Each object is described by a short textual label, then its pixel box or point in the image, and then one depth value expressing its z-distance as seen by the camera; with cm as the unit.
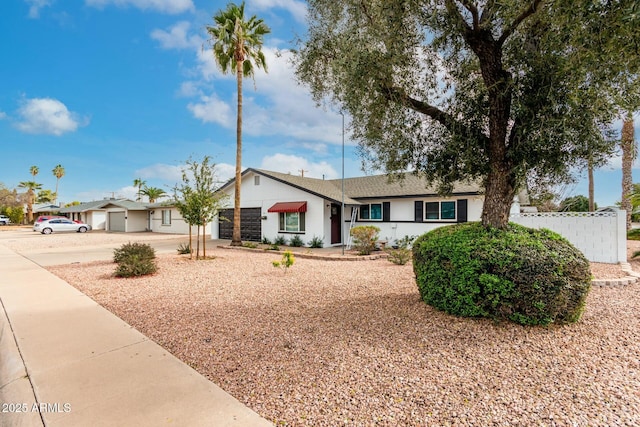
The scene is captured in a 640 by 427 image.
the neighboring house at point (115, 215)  3198
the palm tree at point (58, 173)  6400
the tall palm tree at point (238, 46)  1477
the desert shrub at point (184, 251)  1326
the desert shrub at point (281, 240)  1700
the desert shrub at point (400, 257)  1030
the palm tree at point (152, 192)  4345
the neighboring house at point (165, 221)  2867
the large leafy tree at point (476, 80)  404
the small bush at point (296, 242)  1619
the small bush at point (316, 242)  1544
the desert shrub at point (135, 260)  843
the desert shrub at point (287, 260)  855
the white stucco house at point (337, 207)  1410
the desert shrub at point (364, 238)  1283
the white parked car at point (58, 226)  2844
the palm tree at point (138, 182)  5380
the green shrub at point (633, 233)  1303
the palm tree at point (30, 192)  4950
